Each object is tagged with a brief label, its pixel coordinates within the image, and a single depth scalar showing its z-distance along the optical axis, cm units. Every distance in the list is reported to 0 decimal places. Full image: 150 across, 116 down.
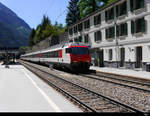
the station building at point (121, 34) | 2303
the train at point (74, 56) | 2072
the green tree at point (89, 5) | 5209
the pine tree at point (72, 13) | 7231
